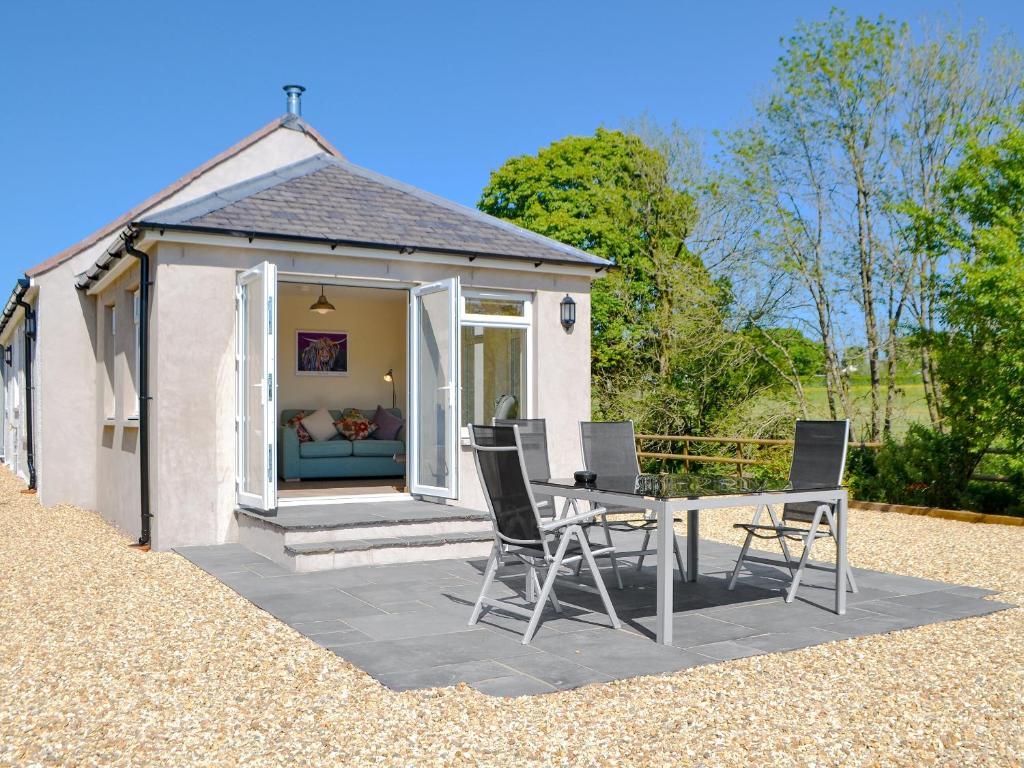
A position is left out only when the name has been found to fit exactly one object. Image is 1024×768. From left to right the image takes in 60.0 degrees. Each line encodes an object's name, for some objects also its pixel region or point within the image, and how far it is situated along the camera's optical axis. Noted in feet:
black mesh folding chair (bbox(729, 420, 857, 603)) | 19.69
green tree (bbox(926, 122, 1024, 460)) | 34.45
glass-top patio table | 15.75
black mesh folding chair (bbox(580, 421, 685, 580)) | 24.54
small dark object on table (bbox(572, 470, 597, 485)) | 18.16
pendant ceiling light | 37.96
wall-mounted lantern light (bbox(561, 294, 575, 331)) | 31.86
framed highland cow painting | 43.86
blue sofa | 39.29
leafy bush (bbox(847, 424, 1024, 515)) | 37.29
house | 26.20
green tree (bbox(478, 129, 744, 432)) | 58.59
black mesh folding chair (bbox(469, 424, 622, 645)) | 15.76
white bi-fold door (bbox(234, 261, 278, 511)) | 24.59
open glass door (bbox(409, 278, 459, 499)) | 27.81
